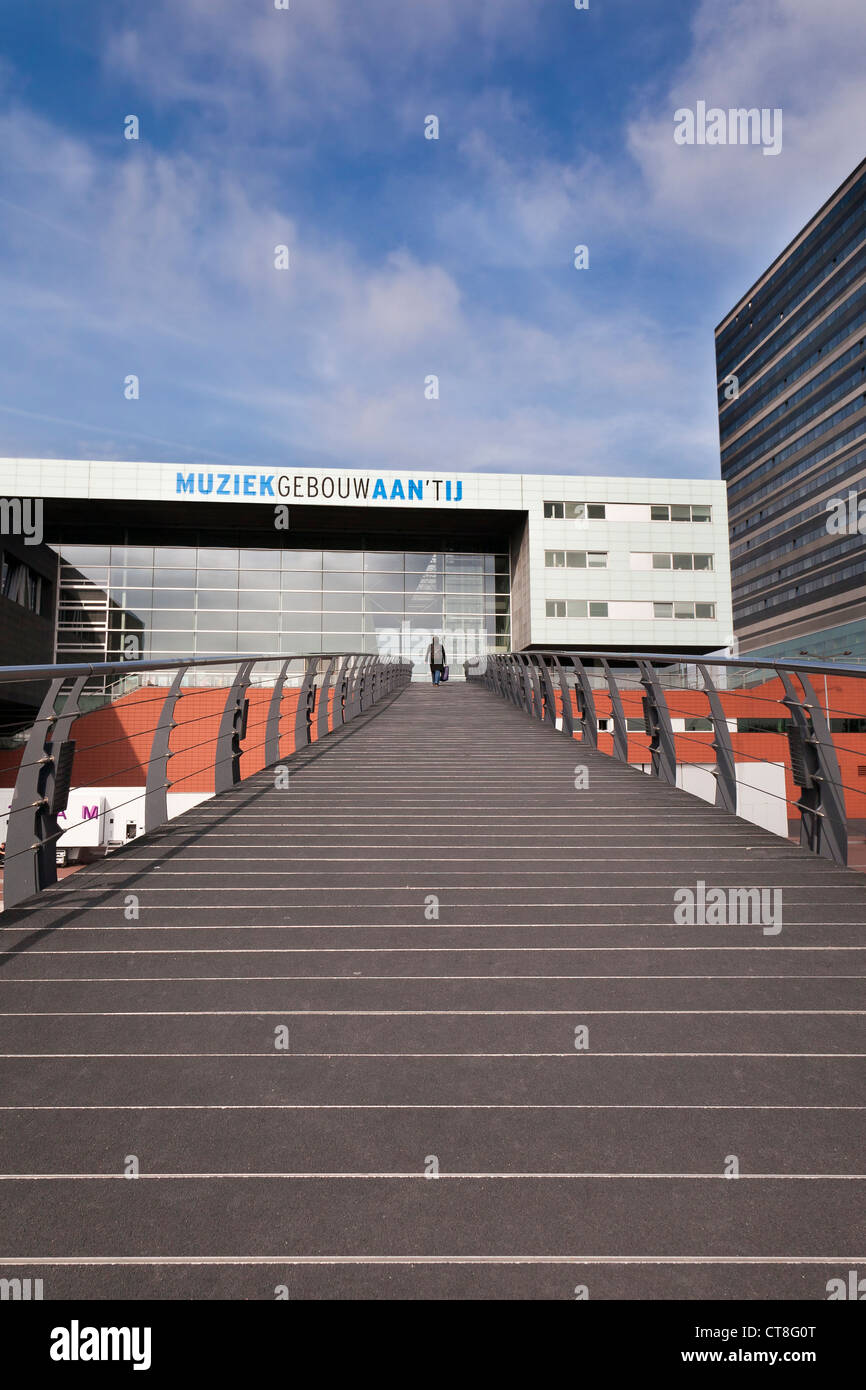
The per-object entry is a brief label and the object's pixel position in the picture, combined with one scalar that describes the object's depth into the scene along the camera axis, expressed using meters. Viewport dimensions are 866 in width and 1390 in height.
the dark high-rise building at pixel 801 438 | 71.69
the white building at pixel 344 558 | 32.94
